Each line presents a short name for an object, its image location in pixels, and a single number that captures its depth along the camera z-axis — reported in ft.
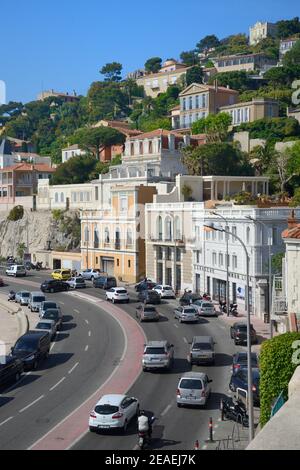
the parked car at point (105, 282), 231.50
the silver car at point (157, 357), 112.98
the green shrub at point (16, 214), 360.89
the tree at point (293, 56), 507.67
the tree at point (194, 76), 549.13
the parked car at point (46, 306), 173.51
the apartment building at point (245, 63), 596.70
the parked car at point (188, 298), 192.24
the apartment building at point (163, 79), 611.06
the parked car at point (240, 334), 138.00
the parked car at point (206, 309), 175.01
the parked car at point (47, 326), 146.05
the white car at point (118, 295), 198.59
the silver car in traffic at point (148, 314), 164.66
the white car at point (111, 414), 79.97
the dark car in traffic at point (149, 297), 197.16
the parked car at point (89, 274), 257.18
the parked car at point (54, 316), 159.12
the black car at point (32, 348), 117.91
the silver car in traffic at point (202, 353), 118.83
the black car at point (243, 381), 93.45
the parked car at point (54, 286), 224.74
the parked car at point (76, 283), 233.14
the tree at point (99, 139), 403.34
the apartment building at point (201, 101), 418.92
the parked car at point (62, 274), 249.96
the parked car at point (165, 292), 209.67
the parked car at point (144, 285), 222.28
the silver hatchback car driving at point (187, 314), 164.76
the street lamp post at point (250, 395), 71.56
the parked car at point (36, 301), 187.83
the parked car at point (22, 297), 200.34
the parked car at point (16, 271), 273.54
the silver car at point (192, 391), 91.45
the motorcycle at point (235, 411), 83.97
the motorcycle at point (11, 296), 211.74
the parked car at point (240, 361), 104.99
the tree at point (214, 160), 283.18
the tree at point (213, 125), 349.74
